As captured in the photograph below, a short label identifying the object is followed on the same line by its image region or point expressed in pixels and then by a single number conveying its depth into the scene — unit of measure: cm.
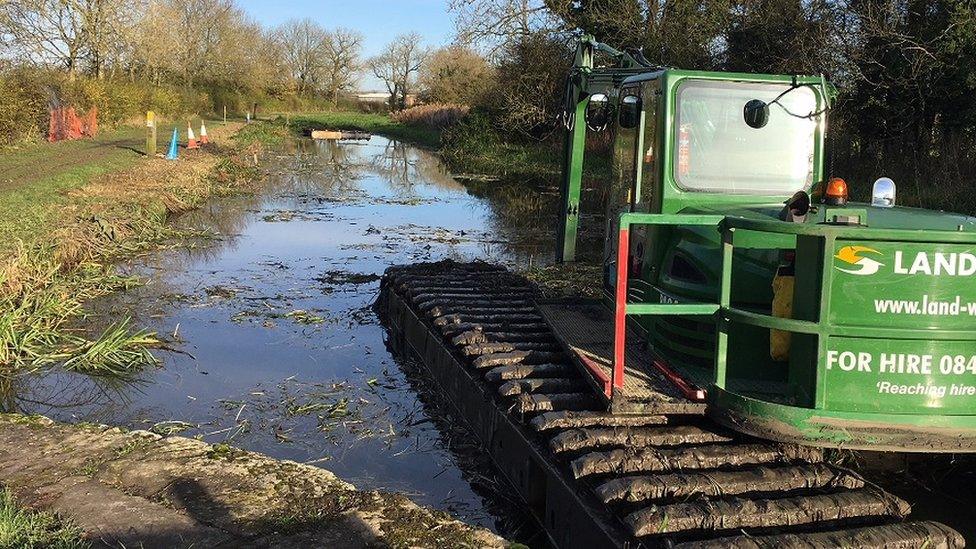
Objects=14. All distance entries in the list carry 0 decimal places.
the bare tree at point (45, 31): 3048
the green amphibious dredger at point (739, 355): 385
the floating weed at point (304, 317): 939
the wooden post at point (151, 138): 2322
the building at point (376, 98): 7759
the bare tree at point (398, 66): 8544
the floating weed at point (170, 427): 624
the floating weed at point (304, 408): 674
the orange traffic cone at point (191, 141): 2695
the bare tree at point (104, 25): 3466
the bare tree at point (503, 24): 2934
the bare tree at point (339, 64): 7825
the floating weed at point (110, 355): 755
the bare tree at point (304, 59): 7675
